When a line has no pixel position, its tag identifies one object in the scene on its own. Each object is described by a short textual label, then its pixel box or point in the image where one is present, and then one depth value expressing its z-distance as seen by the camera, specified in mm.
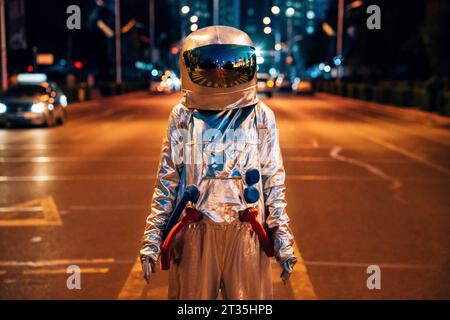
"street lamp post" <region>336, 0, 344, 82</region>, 54062
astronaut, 3225
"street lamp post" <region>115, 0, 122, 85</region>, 53394
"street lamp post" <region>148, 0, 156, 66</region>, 75512
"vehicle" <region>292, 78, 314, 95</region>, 68225
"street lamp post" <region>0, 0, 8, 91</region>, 32281
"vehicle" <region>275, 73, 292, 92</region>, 70250
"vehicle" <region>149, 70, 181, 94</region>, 64000
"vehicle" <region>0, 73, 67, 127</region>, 23734
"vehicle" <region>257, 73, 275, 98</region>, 52750
